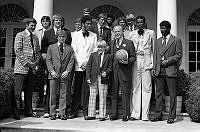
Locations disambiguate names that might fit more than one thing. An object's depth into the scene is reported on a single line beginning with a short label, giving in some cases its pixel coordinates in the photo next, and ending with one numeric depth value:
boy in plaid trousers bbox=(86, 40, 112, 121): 6.76
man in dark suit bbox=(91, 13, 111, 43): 7.64
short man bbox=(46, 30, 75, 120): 6.77
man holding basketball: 6.80
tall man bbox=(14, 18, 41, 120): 6.71
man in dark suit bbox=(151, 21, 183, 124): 6.66
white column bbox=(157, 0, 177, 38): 8.86
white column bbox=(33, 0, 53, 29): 8.88
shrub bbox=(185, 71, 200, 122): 6.72
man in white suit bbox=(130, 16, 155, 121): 6.94
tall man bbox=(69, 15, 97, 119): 6.96
